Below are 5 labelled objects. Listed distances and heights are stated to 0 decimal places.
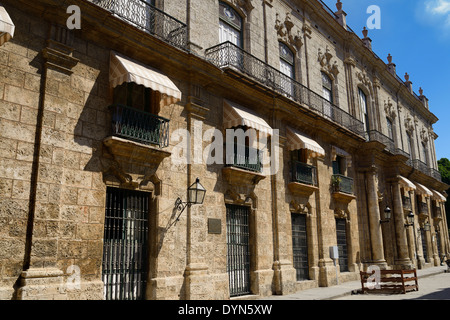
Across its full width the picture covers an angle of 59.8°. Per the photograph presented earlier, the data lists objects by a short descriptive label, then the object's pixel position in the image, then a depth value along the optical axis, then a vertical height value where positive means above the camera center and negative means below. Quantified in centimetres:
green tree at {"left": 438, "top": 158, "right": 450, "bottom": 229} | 4184 +809
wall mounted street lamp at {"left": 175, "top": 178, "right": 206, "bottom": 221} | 980 +136
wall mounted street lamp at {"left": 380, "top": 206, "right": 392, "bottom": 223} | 1826 +152
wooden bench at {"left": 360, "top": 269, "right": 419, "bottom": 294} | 1234 -122
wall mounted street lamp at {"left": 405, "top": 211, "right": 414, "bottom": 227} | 2200 +157
